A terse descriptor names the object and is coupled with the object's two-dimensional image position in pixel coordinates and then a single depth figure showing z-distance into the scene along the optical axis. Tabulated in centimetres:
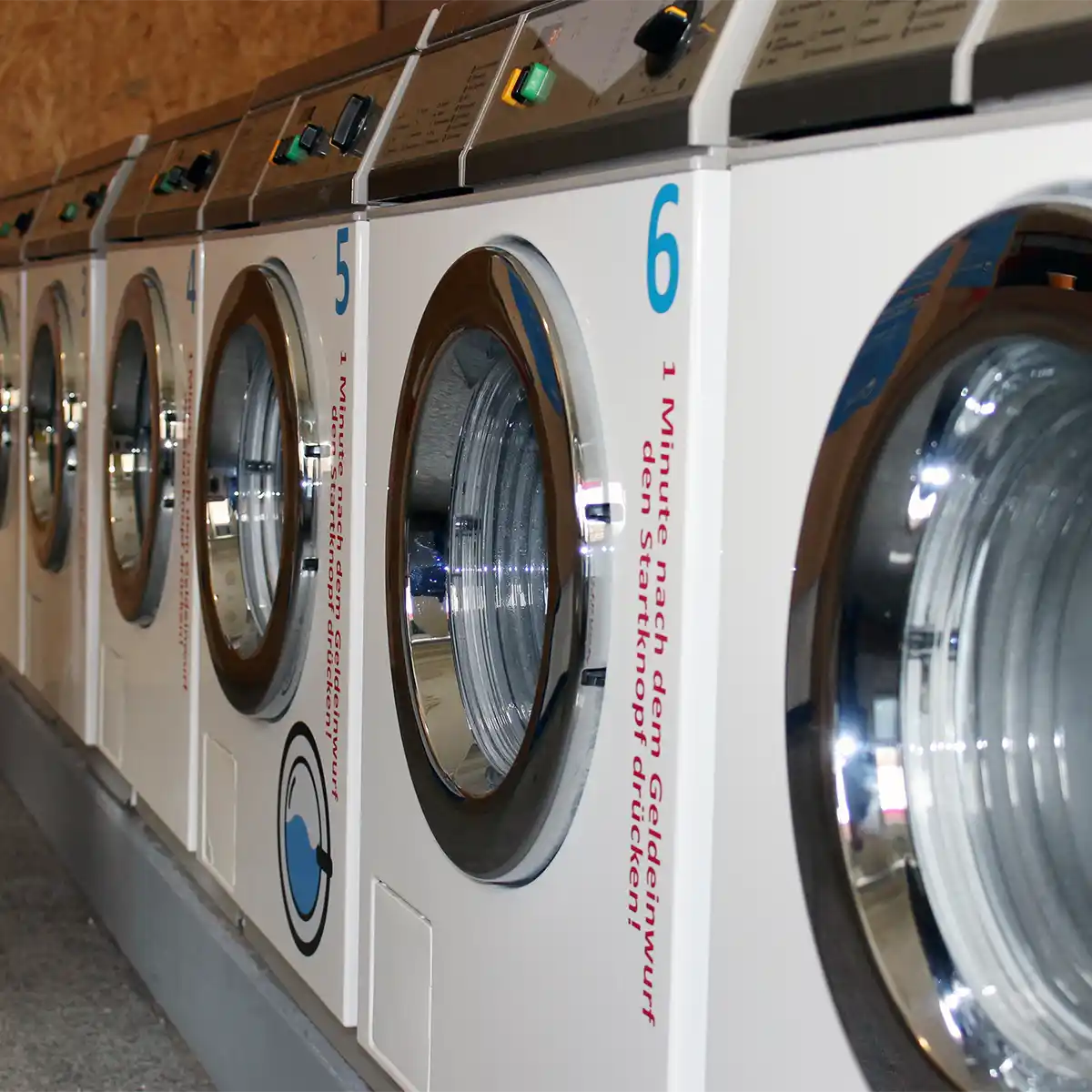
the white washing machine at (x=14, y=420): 302
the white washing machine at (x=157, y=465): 198
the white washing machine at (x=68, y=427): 247
